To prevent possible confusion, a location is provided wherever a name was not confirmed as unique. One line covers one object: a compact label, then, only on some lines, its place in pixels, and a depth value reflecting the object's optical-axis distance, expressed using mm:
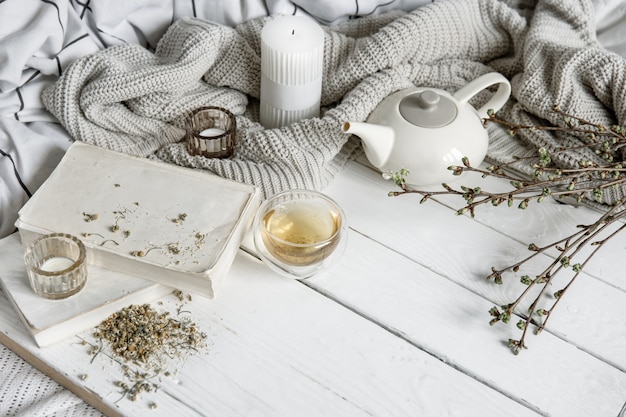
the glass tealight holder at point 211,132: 896
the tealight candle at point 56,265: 713
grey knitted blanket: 896
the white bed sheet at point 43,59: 742
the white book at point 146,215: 760
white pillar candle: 895
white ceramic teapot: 873
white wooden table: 708
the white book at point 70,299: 717
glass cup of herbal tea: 786
